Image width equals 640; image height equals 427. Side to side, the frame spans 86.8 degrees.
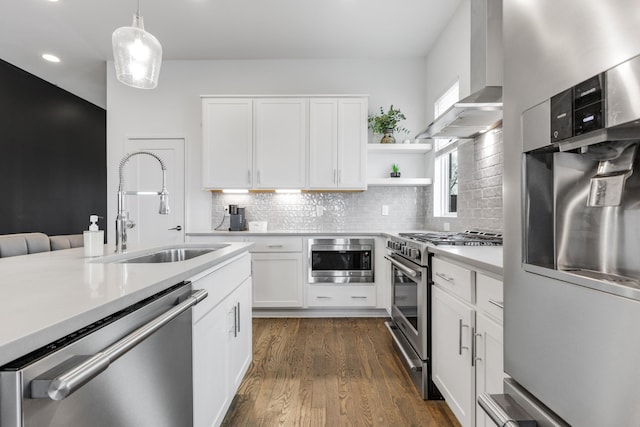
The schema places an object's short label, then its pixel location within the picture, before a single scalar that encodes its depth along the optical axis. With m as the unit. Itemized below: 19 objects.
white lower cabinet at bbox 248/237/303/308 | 3.58
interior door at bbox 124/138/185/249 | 4.11
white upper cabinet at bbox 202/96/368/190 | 3.80
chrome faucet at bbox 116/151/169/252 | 1.81
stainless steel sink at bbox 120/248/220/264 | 1.95
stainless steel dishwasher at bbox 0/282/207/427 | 0.54
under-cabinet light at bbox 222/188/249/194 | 3.96
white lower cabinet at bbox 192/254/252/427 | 1.35
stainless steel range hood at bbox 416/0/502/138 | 1.79
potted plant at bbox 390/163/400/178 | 4.03
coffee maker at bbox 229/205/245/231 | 3.96
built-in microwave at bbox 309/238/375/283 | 3.60
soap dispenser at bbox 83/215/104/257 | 1.52
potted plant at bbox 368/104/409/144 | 3.91
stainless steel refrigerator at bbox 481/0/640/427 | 0.49
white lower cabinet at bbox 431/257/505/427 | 1.35
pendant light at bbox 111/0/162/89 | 1.80
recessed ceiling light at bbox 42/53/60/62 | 4.03
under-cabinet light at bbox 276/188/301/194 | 4.03
